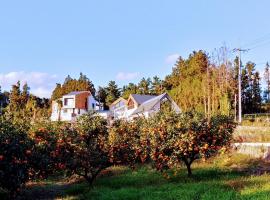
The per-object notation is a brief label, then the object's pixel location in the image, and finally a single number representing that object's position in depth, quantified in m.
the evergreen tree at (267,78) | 62.91
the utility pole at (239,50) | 42.80
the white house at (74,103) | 71.13
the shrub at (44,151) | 10.48
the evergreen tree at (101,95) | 86.94
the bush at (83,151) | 12.68
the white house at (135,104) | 47.28
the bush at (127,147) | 13.72
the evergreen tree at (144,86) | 75.62
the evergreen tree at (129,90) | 75.25
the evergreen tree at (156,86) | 71.47
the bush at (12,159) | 8.84
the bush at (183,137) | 12.81
